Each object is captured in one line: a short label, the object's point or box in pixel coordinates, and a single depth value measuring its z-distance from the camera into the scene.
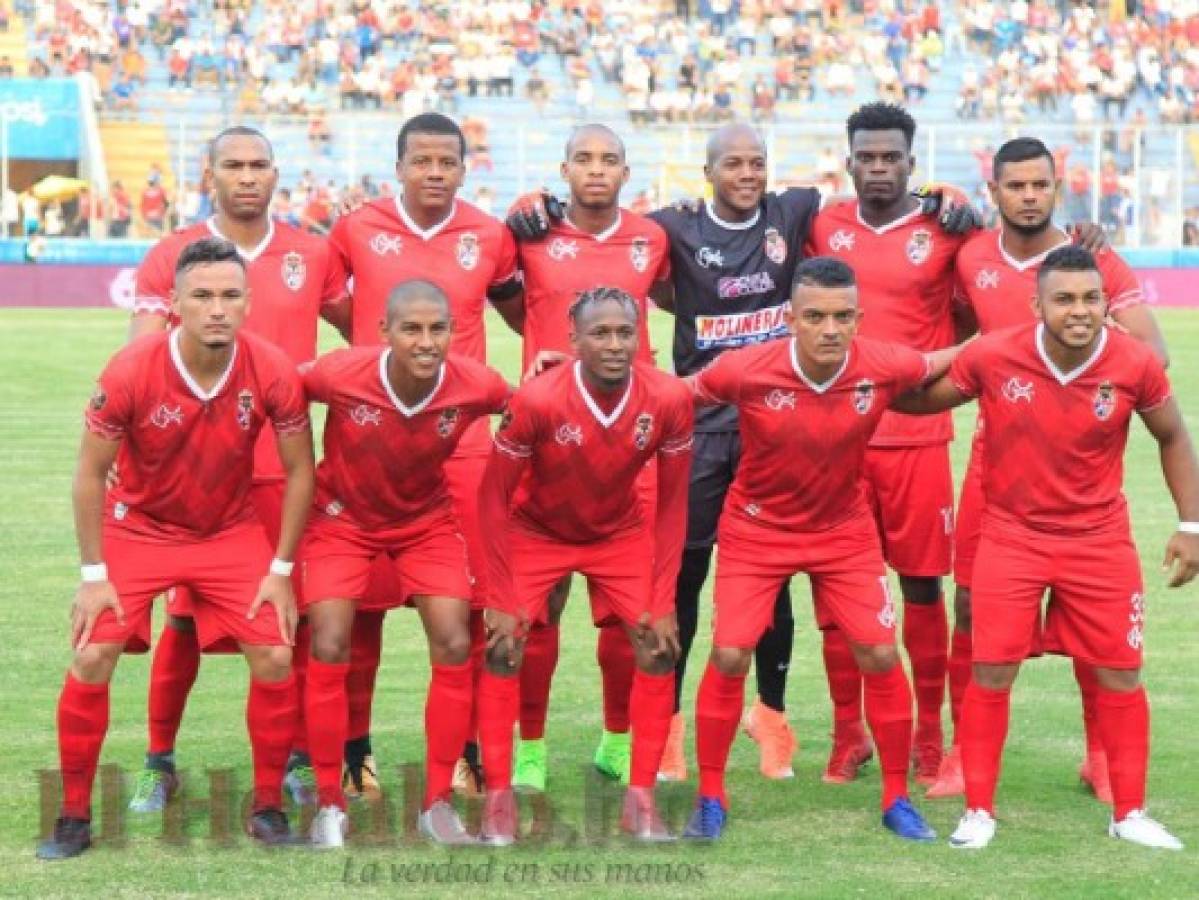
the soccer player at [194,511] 7.25
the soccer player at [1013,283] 8.16
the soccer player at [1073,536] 7.48
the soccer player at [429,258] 8.21
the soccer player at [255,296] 8.11
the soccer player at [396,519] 7.58
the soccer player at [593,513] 7.66
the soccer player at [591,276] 8.32
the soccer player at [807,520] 7.70
